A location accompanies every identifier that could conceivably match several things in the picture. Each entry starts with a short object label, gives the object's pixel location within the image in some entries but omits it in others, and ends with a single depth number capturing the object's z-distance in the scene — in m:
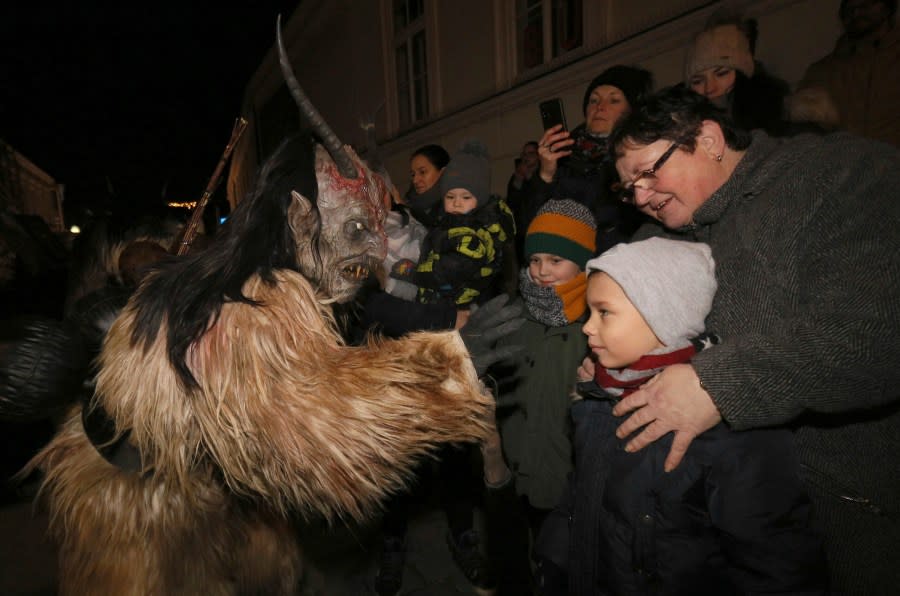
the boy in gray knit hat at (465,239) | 2.68
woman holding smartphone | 2.61
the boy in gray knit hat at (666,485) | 1.09
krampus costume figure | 1.14
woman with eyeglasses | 1.01
